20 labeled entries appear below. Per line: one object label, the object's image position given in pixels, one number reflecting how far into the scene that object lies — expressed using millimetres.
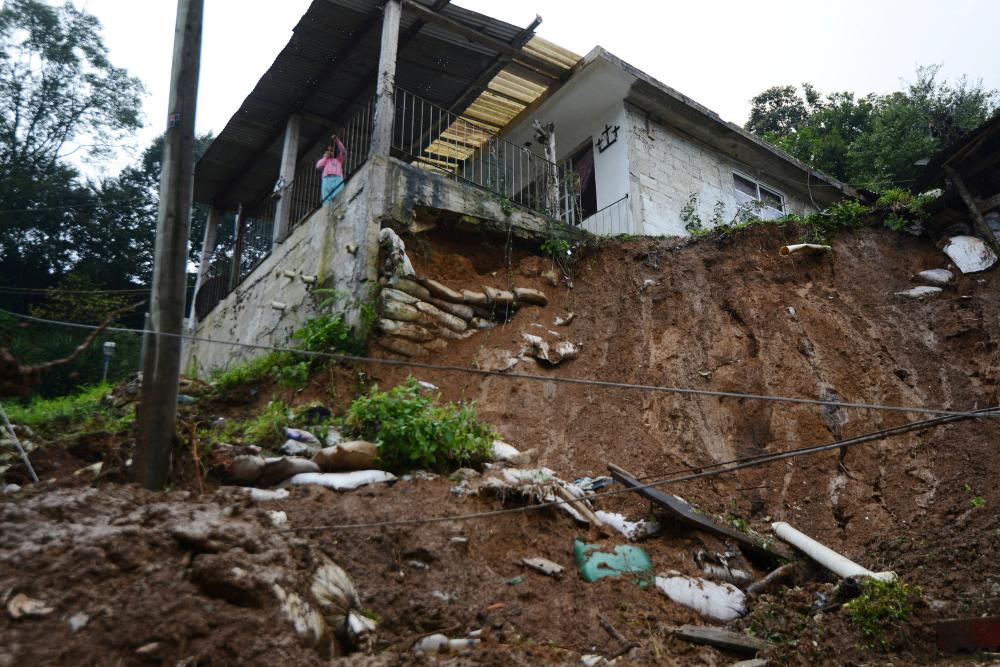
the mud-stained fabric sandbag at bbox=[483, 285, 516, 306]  7977
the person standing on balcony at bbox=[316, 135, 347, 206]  8859
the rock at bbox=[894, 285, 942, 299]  7969
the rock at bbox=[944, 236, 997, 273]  8000
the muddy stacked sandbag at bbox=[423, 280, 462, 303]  7496
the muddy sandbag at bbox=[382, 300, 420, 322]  7023
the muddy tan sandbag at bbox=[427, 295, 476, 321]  7566
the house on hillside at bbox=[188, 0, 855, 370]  8055
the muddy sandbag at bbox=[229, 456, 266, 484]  4773
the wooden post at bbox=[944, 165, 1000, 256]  8172
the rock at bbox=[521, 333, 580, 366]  7512
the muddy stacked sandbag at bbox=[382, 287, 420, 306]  7094
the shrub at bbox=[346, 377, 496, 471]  5258
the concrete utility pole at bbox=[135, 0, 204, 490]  4047
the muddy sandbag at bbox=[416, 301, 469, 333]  7371
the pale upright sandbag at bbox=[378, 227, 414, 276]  7266
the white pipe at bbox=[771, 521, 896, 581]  4402
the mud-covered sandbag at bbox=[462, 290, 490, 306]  7793
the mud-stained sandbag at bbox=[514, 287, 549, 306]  8172
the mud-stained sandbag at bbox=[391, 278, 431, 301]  7250
